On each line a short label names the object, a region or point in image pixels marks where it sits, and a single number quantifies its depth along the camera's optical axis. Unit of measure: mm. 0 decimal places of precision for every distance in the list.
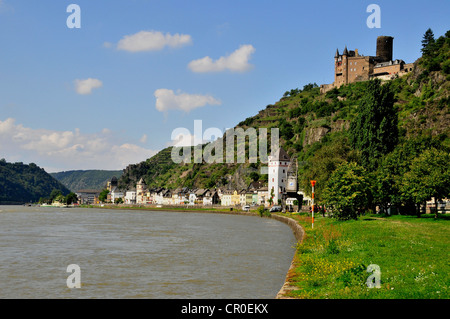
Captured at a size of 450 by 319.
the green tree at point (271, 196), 133625
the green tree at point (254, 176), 179875
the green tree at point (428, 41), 142962
